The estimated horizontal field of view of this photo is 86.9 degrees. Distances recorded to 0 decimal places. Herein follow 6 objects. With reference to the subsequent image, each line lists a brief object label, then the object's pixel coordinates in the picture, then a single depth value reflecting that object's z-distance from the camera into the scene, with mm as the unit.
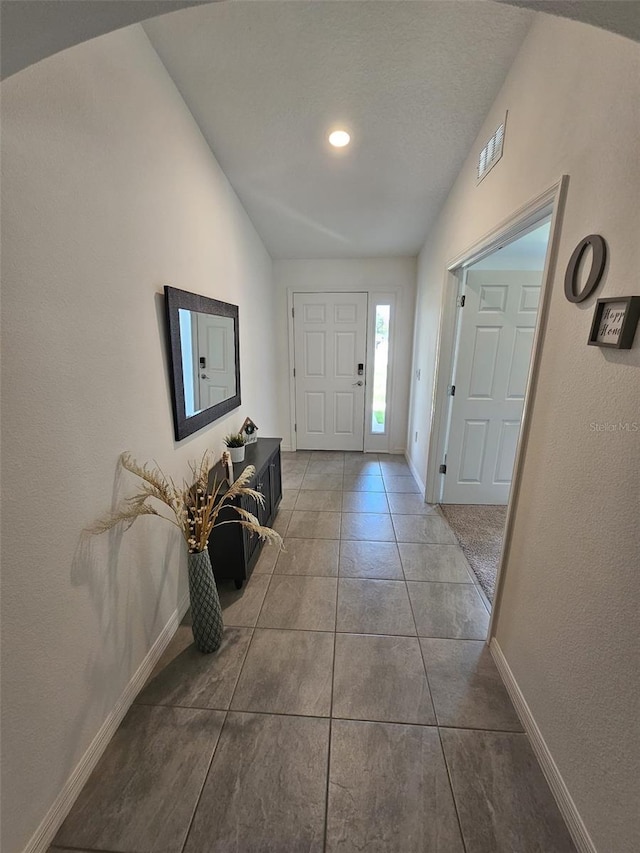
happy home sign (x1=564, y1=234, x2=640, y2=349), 876
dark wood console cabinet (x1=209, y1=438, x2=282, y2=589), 1939
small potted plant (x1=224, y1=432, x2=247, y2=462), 2305
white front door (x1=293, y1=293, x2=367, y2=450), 4070
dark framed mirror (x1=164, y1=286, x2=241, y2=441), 1649
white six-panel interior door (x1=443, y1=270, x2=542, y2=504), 2607
